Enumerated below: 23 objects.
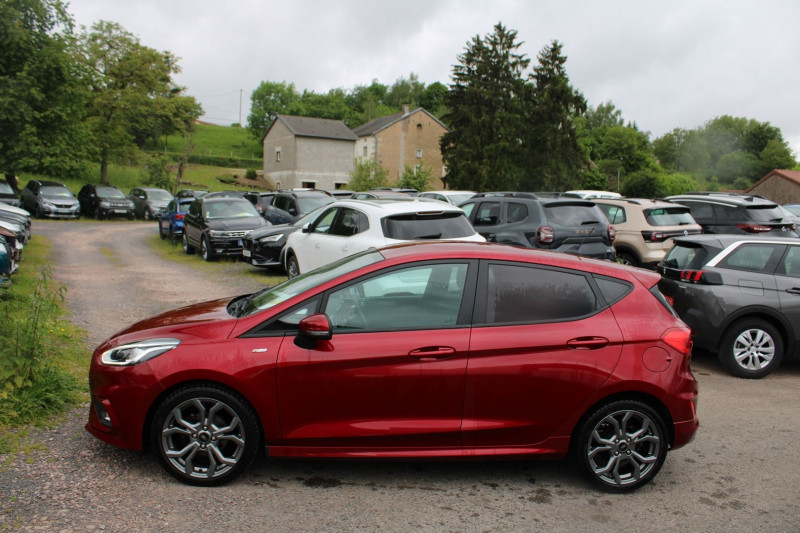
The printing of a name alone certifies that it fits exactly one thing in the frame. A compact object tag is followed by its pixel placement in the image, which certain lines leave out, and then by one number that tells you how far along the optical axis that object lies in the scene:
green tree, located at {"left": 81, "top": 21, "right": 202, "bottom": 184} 45.12
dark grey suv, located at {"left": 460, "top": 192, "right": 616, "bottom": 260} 11.73
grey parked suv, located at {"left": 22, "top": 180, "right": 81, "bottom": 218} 30.28
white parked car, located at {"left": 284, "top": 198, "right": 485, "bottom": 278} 9.40
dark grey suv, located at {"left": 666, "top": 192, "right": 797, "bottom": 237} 13.99
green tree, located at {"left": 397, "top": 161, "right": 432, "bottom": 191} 42.72
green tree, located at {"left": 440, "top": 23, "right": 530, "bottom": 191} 46.75
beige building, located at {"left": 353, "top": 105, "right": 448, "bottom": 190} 61.69
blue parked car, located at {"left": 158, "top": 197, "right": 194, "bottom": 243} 22.06
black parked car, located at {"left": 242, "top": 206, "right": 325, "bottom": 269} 14.39
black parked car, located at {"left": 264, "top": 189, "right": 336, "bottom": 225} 19.58
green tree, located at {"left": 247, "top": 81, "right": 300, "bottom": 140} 103.54
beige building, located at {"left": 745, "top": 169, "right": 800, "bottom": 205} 57.62
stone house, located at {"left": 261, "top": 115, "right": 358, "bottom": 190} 60.00
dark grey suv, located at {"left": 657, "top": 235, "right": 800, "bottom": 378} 7.43
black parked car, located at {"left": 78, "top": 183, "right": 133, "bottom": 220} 31.94
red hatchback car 4.15
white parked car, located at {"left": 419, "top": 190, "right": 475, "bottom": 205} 22.56
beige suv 13.43
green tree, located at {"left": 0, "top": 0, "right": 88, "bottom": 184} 20.08
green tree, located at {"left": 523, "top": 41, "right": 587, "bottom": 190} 47.88
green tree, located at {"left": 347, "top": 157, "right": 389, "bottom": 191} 39.66
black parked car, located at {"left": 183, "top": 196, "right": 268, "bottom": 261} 17.19
